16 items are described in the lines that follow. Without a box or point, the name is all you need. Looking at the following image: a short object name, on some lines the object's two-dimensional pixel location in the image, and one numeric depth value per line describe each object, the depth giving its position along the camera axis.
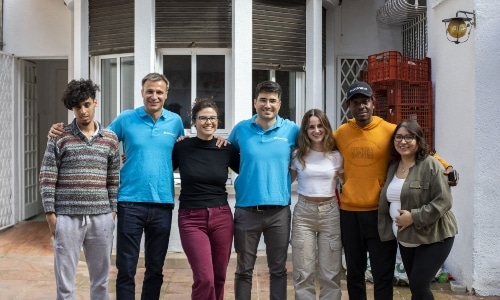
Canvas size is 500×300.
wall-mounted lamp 6.09
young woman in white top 4.86
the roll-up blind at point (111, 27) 7.75
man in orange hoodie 4.77
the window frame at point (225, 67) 7.68
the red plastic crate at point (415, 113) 7.05
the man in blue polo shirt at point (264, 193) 4.84
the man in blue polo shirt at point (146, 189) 4.80
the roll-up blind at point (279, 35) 7.67
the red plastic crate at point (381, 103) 7.51
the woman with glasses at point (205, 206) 4.75
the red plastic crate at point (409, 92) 7.02
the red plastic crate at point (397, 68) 6.95
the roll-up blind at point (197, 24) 7.57
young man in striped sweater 4.46
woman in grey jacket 4.45
